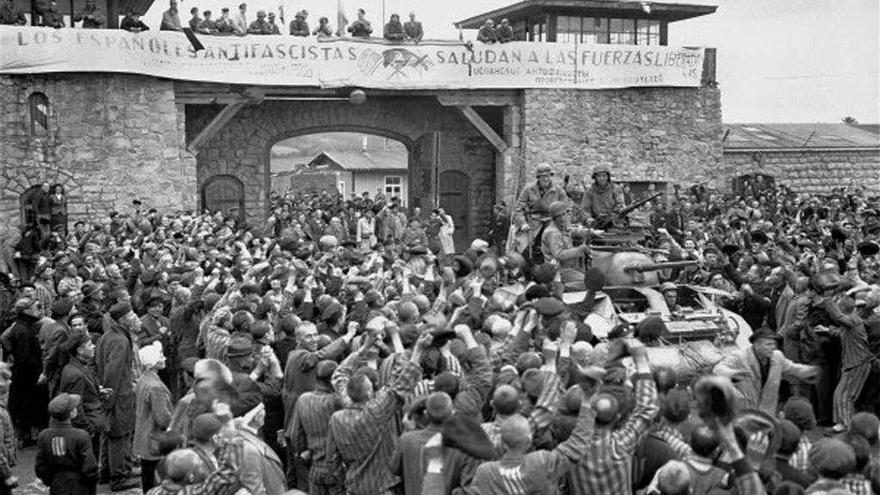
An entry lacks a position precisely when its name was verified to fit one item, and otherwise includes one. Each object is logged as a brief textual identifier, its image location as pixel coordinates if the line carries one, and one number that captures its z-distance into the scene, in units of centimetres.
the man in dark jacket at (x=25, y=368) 1280
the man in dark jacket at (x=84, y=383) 1022
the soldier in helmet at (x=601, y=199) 1458
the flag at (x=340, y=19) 2628
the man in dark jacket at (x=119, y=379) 1100
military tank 1119
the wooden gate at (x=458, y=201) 2967
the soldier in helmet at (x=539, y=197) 1397
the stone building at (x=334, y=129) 2355
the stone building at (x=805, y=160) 3114
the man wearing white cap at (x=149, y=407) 951
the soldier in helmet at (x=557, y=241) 1301
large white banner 2295
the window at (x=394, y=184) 5222
